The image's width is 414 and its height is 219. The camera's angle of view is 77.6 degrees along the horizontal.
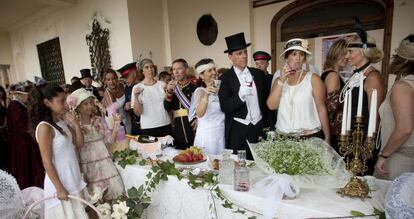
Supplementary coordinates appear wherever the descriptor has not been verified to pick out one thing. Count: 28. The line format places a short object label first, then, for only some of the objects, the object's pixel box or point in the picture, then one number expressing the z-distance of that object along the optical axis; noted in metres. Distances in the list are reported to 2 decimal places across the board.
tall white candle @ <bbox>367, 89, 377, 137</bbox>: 0.97
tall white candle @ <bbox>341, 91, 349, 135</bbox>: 1.03
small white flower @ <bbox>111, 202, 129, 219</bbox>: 1.49
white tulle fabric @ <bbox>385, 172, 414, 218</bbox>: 0.82
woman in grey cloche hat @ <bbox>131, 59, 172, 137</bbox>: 2.65
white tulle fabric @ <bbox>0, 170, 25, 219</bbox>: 1.25
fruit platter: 1.65
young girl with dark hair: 1.54
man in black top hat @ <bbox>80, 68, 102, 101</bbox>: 3.98
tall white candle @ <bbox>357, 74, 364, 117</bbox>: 1.00
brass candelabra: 1.05
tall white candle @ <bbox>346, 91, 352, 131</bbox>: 1.02
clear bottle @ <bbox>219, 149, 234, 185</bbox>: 1.36
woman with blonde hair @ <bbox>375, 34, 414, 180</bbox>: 1.26
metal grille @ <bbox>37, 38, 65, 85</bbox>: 7.43
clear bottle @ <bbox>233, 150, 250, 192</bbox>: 1.26
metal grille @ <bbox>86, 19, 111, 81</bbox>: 5.40
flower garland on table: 1.35
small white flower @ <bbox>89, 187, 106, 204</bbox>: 1.57
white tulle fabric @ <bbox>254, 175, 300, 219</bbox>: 1.10
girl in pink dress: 1.79
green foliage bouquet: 1.10
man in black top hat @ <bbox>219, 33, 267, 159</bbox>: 1.90
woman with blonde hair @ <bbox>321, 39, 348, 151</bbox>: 1.74
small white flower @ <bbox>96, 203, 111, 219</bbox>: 1.52
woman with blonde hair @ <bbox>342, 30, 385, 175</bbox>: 1.43
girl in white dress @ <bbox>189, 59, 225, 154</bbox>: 2.04
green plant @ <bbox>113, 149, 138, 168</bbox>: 1.78
